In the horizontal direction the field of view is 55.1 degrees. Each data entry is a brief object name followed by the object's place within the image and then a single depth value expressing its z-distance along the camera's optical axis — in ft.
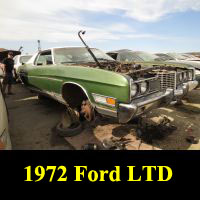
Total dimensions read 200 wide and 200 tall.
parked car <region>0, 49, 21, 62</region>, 34.88
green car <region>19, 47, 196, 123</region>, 8.46
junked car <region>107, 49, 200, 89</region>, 21.80
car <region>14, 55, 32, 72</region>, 28.72
